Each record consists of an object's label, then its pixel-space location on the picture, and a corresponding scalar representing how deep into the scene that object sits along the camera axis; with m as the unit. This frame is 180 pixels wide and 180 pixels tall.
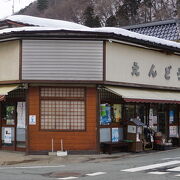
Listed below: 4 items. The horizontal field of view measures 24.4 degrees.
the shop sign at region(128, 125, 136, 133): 19.66
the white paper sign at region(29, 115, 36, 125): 18.48
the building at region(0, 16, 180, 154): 18.30
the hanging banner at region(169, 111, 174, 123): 24.14
